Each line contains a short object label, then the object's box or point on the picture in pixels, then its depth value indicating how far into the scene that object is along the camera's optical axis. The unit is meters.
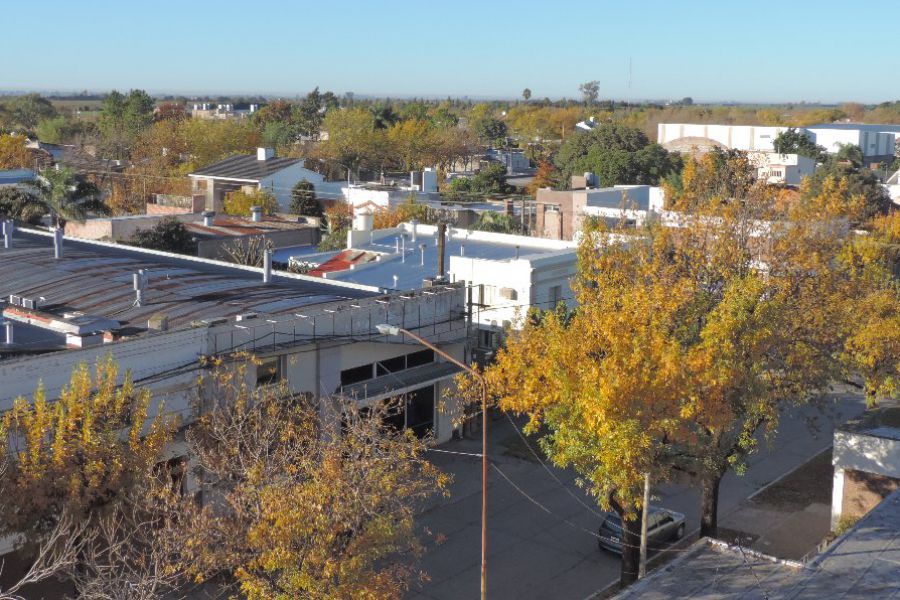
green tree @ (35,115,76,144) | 119.69
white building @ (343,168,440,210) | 62.28
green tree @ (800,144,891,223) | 64.76
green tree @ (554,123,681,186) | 88.75
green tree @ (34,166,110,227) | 47.22
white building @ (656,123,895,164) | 119.19
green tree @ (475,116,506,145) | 147.50
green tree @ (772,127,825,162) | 99.19
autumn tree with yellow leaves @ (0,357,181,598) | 16.70
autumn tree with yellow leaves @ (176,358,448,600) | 15.12
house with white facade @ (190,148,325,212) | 68.81
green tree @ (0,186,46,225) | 48.06
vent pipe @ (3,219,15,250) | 34.31
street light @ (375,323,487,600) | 16.47
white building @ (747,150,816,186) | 80.81
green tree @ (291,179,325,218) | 64.50
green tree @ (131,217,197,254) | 46.59
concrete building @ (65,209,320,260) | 48.44
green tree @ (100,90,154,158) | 107.97
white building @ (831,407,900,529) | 23.97
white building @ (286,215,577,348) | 36.22
